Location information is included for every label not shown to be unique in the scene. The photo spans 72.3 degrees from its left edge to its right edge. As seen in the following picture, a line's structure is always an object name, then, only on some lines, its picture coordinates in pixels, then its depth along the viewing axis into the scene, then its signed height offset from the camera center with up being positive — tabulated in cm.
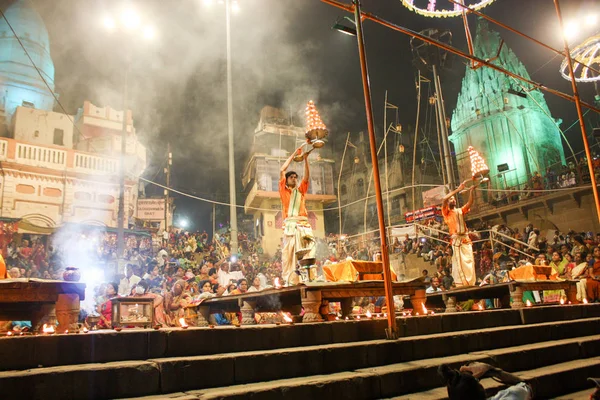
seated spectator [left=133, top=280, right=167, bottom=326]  893 -23
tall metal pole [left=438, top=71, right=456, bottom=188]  1668 +553
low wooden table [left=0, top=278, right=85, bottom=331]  461 +6
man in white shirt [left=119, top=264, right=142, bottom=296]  1395 +51
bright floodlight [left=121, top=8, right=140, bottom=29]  1565 +1050
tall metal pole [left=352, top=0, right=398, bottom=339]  501 +139
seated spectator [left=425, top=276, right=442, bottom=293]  1367 -11
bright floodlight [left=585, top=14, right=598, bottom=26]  1096 +662
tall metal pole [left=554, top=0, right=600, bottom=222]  885 +366
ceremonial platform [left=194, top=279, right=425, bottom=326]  555 -14
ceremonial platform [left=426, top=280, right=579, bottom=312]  808 -29
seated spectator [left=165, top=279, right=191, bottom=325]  959 -14
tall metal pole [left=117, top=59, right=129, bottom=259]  1683 +496
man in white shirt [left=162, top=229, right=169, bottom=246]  2608 +381
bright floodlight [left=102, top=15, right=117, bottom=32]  1579 +1048
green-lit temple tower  3319 +1268
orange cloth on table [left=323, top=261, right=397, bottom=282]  674 +23
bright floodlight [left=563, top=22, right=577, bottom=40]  940 +556
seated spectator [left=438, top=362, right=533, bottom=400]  298 -79
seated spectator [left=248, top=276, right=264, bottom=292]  1127 +20
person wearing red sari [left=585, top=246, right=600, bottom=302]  1083 -41
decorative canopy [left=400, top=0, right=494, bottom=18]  868 +569
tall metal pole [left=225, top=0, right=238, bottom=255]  1680 +657
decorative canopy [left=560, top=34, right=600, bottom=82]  1452 +795
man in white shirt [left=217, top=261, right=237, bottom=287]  1414 +61
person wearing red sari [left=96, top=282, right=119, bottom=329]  859 -24
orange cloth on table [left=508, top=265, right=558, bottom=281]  872 +2
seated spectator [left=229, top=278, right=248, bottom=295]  1038 +14
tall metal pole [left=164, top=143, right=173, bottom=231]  3412 +939
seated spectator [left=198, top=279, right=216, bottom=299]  1003 +12
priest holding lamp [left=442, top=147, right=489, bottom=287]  996 +106
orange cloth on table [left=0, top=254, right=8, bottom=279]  566 +50
